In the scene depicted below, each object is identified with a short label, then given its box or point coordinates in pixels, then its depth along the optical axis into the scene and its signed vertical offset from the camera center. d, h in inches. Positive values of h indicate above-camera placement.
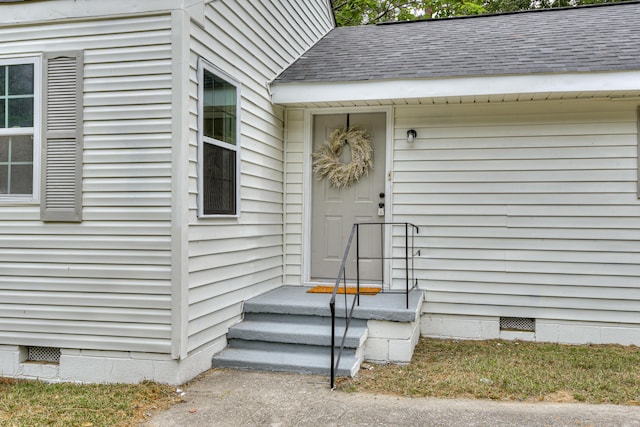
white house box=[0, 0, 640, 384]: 156.4 +16.7
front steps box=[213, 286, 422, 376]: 171.3 -40.8
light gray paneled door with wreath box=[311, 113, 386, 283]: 231.9 +2.8
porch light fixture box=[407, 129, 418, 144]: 223.0 +36.1
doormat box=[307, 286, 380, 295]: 214.7 -31.0
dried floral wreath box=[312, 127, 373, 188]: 231.9 +26.9
